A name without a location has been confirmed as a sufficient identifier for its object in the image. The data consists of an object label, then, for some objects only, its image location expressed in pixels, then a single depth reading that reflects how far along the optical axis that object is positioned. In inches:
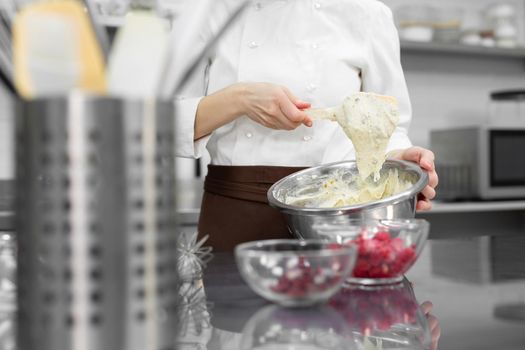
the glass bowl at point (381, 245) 32.4
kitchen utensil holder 15.6
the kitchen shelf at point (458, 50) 124.0
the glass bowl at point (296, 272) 26.6
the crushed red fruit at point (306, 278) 26.6
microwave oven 114.6
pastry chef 57.7
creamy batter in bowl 40.1
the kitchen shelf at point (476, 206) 107.7
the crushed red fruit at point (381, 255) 32.2
